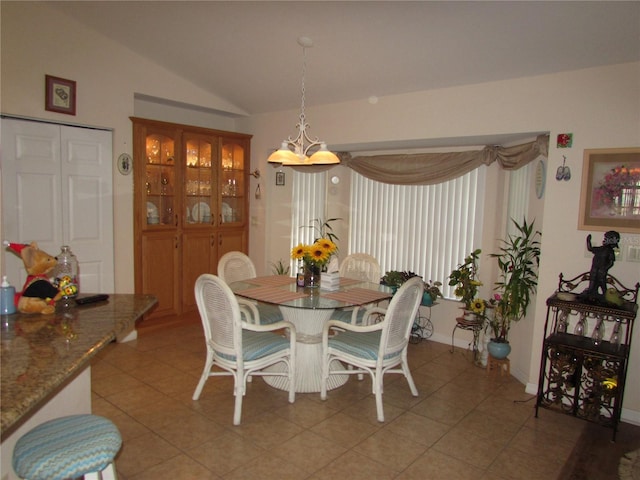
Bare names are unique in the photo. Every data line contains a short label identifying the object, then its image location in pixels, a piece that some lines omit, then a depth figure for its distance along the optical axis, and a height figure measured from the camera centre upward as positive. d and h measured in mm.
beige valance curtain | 3621 +485
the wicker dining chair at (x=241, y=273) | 3761 -609
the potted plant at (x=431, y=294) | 4297 -797
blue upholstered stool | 1463 -864
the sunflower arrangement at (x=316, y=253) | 3443 -349
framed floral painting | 2910 +194
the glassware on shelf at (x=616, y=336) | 2828 -760
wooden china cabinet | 4457 -11
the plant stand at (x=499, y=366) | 3736 -1299
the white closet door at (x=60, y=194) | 3561 +42
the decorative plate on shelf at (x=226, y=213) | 5254 -93
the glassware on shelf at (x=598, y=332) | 2861 -746
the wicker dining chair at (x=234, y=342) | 2742 -924
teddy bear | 1905 -382
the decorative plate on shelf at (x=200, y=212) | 4965 -87
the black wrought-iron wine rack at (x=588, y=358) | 2736 -903
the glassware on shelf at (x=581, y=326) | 2981 -736
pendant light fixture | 3060 +359
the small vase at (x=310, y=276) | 3535 -544
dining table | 3195 -819
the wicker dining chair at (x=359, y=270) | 3903 -562
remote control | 2154 -491
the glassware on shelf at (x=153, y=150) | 4492 +535
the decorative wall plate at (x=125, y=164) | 4199 +364
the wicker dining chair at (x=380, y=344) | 2848 -929
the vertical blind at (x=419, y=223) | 4359 -117
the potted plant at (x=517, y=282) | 3500 -528
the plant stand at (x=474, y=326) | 3873 -994
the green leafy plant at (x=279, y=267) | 5366 -741
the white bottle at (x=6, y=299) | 1882 -434
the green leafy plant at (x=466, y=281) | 3953 -607
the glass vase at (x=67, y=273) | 2051 -362
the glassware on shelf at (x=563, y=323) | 3027 -731
